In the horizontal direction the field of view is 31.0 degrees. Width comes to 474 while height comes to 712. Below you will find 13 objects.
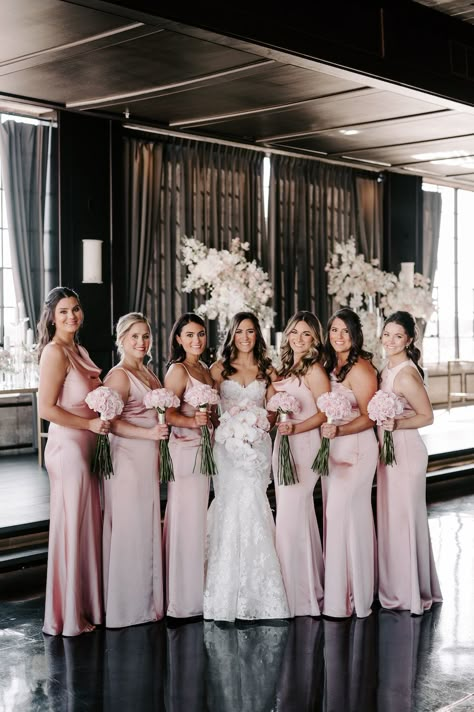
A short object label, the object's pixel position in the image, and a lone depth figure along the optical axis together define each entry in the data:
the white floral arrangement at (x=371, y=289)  10.08
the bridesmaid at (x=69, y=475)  4.54
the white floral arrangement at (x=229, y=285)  8.13
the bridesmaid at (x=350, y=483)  4.84
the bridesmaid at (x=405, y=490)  4.97
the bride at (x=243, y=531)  4.76
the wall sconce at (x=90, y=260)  8.42
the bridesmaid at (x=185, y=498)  4.79
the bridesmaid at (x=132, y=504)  4.66
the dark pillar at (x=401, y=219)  12.22
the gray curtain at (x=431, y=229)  14.20
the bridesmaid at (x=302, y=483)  4.86
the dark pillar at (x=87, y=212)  8.33
